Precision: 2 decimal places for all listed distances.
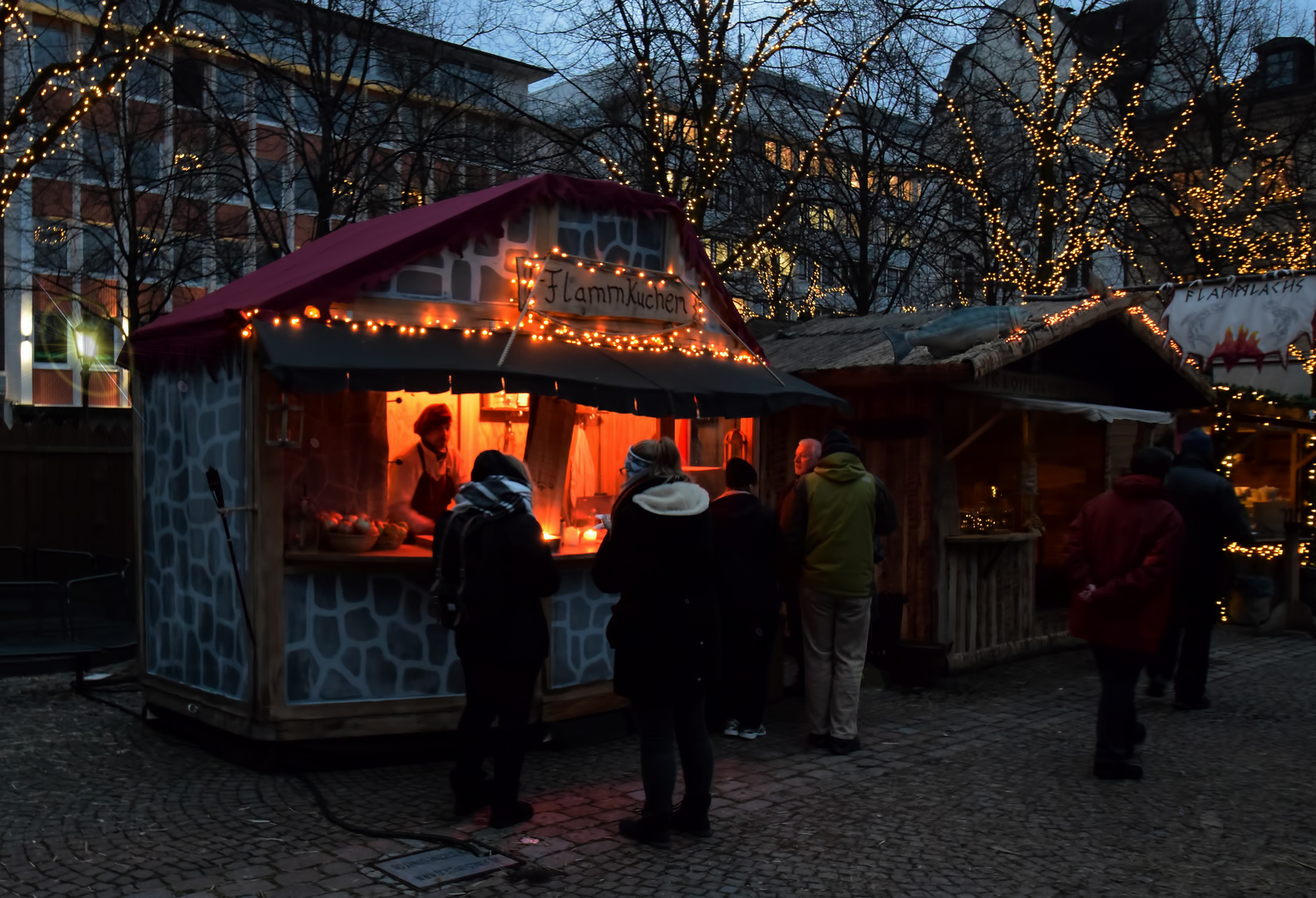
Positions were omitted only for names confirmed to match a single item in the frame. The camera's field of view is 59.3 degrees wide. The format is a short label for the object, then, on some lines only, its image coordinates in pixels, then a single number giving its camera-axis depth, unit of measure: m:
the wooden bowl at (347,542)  6.62
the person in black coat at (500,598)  5.34
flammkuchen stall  6.35
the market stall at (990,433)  9.34
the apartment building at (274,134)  14.31
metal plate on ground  4.77
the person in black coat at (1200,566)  8.20
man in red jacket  6.23
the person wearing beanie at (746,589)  7.04
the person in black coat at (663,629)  5.17
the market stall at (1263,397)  12.19
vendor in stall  7.72
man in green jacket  6.97
